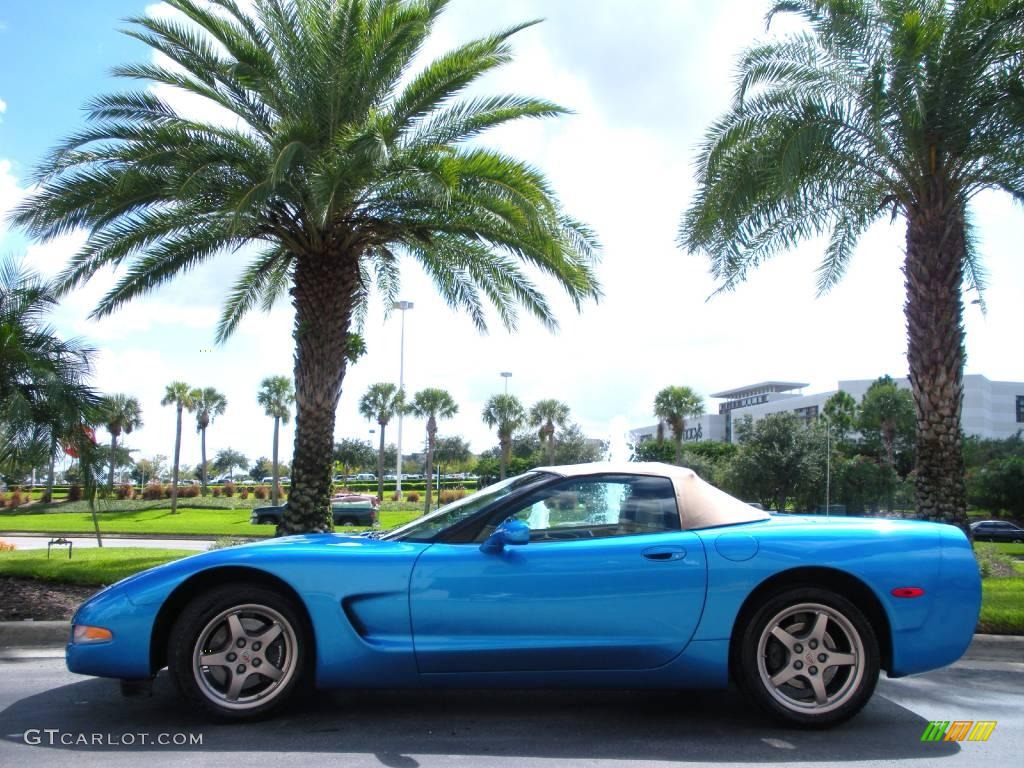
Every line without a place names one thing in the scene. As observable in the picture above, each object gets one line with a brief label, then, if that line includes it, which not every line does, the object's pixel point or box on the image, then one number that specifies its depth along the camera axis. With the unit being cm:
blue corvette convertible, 409
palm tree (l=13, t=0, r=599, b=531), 1028
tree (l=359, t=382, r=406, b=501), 6675
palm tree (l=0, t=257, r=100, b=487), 915
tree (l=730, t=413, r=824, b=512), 3866
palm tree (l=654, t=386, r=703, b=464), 5150
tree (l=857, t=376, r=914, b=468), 5222
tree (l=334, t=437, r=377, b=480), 9212
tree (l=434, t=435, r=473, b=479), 7894
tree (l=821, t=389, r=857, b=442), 5331
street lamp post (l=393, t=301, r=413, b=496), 3712
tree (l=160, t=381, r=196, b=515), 6125
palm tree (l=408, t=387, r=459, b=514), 5719
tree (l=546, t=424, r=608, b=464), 3797
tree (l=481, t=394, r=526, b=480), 4997
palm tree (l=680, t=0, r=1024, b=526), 1062
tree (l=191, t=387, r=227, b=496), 6425
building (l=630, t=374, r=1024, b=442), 8194
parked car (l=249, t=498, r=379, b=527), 3609
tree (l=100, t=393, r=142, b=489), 5902
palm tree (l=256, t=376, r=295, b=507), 5944
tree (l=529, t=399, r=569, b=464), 5422
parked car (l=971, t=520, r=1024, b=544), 4047
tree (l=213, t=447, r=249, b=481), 12850
